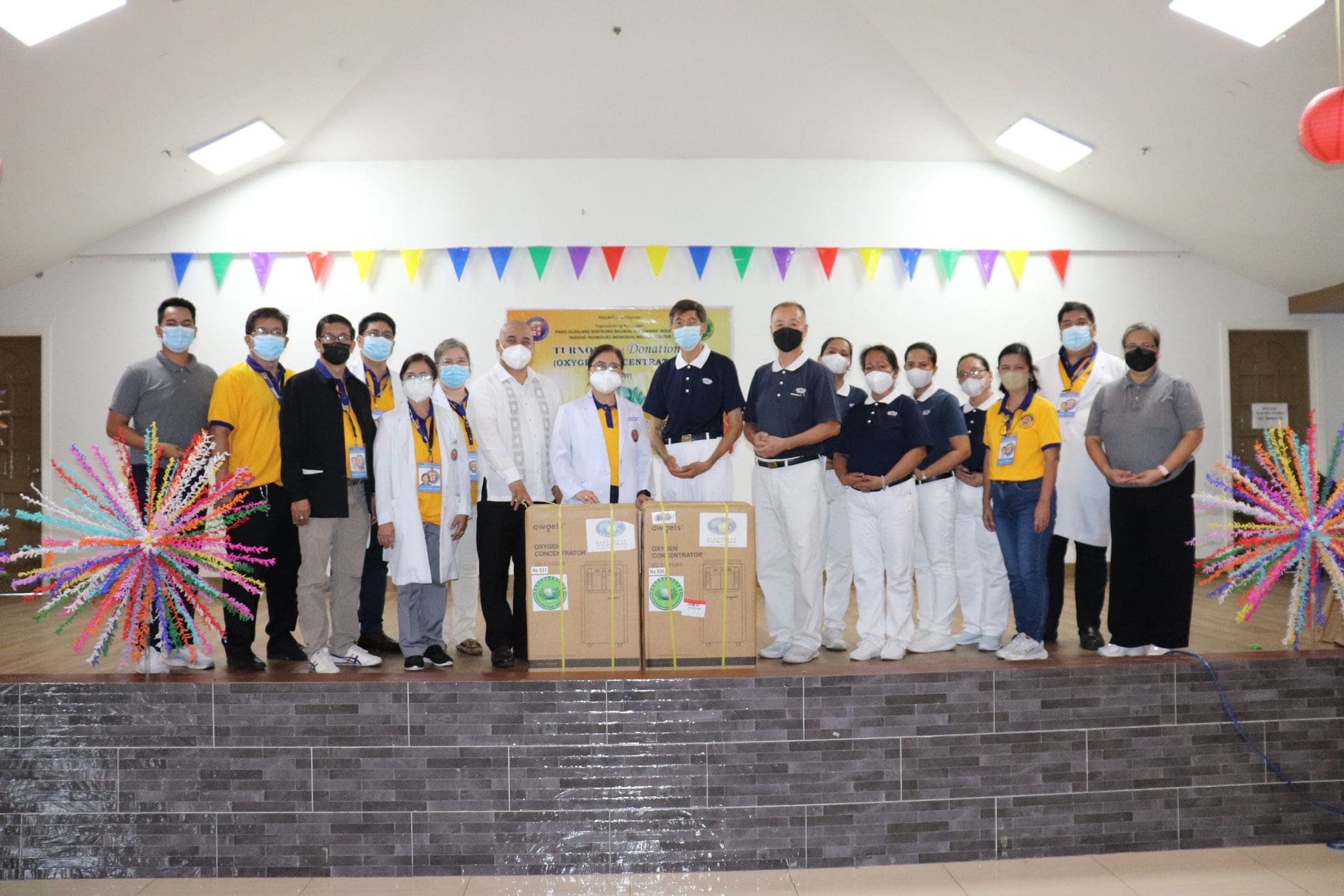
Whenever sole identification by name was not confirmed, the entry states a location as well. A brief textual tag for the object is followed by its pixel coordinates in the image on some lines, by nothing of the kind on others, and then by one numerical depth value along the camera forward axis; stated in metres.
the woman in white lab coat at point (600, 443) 3.98
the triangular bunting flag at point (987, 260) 7.75
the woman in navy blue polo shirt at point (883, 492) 3.96
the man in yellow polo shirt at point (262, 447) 3.81
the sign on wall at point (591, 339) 7.53
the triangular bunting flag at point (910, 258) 7.71
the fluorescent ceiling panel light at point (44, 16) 4.59
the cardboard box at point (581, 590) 3.52
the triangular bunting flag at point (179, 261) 7.49
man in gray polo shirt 3.99
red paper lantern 3.35
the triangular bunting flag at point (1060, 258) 7.80
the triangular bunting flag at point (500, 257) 7.53
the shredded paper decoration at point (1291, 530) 3.53
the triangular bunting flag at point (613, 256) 7.53
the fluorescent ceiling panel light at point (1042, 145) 6.95
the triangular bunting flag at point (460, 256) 7.54
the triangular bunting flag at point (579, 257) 7.52
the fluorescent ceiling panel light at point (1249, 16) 4.79
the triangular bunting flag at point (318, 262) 7.50
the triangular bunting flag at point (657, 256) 7.55
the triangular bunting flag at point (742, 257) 7.58
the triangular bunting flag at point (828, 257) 7.66
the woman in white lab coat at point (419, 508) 3.82
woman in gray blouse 3.72
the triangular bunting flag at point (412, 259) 7.54
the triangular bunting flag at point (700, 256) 7.58
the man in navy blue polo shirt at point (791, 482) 3.89
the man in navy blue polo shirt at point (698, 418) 3.99
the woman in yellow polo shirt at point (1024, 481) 3.90
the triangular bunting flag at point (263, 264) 7.50
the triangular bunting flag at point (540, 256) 7.52
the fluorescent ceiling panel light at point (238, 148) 6.82
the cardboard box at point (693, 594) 3.54
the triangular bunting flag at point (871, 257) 7.68
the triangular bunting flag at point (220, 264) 7.50
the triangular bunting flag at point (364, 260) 7.52
